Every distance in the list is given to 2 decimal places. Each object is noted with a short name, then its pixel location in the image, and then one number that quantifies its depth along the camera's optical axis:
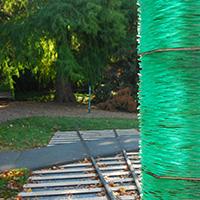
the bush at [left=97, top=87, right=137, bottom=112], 14.36
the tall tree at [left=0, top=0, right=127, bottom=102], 11.66
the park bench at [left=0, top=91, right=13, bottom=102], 18.82
